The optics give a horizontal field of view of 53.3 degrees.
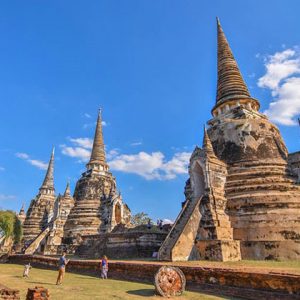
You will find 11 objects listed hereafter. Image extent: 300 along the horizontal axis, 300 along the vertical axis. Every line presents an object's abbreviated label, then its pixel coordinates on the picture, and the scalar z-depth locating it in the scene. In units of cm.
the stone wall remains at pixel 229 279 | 856
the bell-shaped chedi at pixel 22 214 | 5508
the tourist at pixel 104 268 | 1426
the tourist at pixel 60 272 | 1173
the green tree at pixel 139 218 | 6465
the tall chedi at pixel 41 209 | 4444
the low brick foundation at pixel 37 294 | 654
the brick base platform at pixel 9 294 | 647
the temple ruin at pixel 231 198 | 1703
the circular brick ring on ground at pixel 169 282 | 940
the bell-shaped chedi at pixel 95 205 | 3475
